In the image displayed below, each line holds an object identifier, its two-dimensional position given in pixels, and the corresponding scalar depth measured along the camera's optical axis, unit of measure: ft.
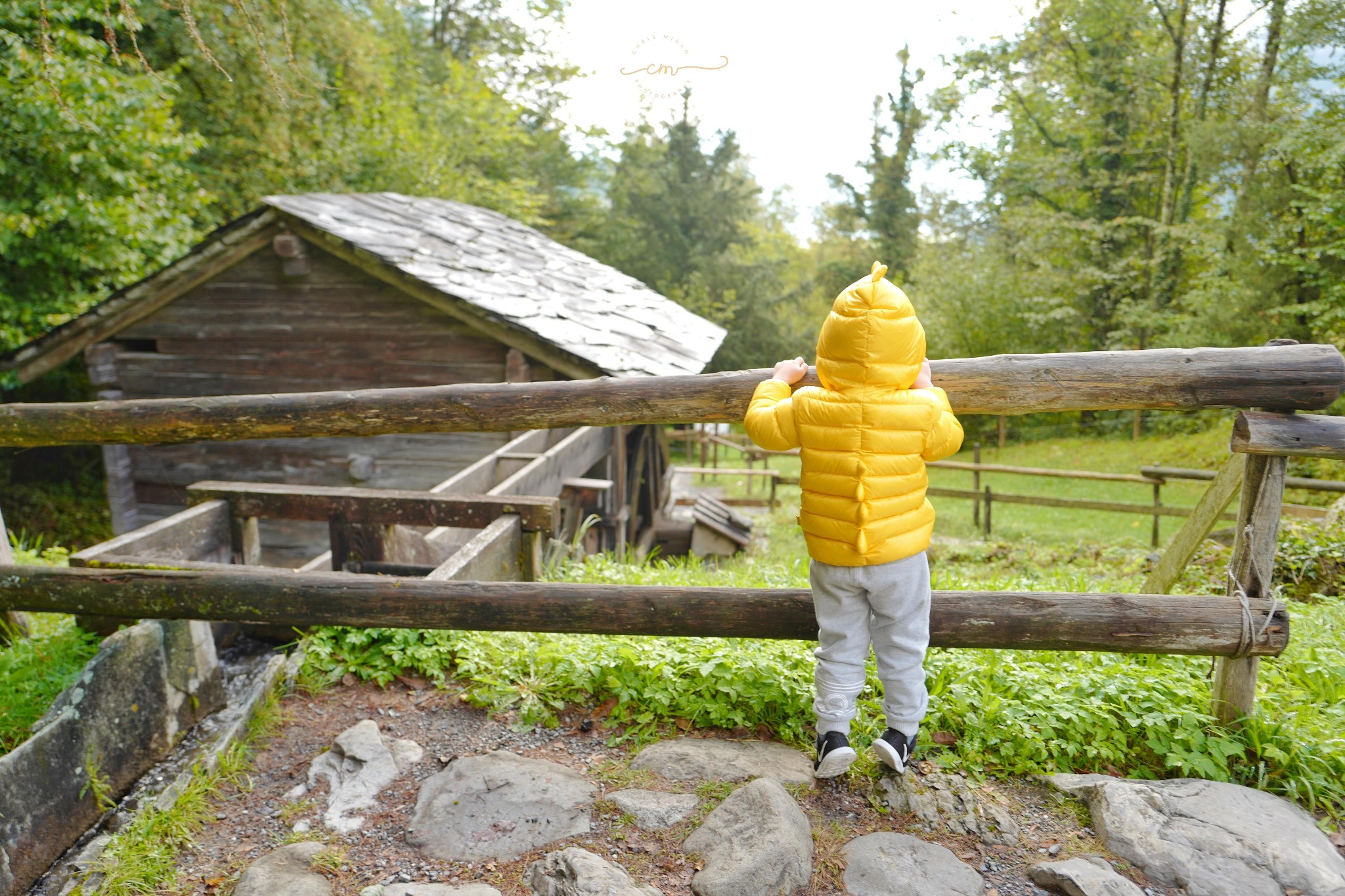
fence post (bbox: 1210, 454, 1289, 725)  8.02
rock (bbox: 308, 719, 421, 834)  8.32
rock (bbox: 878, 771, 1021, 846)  7.64
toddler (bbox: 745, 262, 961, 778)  6.98
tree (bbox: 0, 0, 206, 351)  30.12
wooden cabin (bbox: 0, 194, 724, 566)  26.35
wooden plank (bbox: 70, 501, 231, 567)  12.13
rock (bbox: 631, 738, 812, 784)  8.43
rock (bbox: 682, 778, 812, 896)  6.84
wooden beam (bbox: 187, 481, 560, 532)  12.99
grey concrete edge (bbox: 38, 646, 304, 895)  7.65
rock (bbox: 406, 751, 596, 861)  7.63
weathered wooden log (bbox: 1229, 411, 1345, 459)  7.61
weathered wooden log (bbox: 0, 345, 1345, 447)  7.78
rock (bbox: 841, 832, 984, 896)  6.84
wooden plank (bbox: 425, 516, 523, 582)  10.87
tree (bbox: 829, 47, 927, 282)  88.12
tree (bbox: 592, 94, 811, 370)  87.04
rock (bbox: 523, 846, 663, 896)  6.74
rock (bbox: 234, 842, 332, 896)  7.03
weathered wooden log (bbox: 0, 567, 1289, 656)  8.13
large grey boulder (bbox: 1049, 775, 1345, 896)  6.73
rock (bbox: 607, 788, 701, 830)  7.80
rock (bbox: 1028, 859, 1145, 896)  6.68
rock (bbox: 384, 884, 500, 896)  6.93
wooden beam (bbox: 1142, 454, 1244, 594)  8.80
